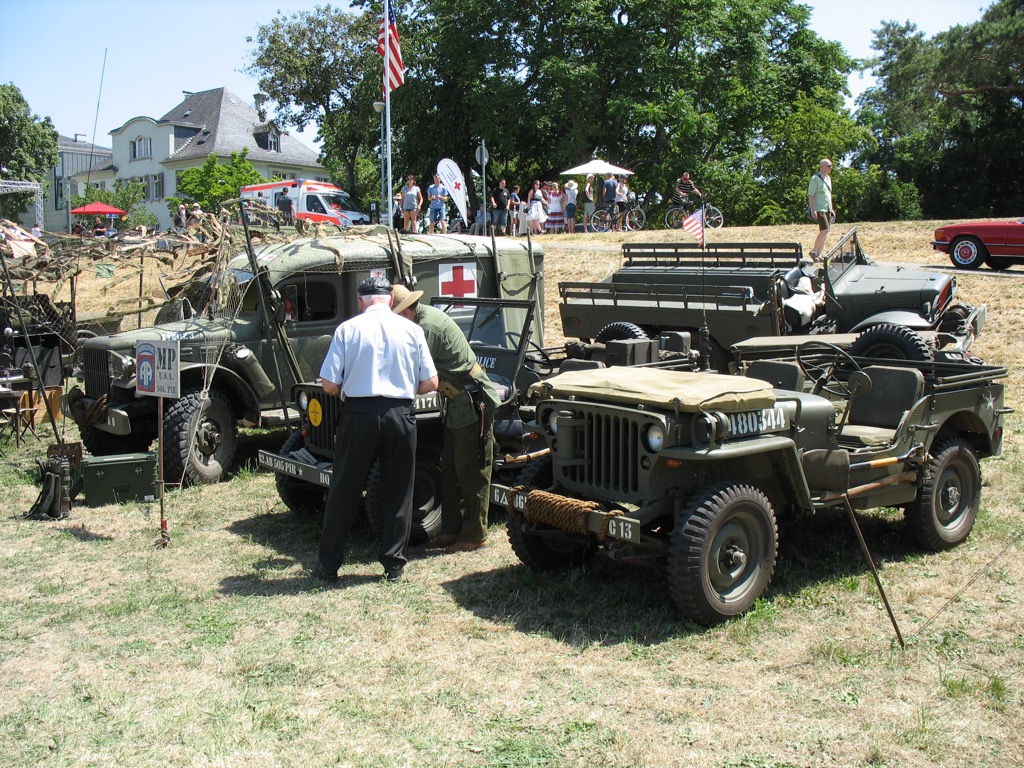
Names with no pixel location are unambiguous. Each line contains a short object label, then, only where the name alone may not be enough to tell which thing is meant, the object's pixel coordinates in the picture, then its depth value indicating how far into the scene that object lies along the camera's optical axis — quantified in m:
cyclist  24.47
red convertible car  16.78
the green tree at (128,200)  42.94
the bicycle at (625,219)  24.97
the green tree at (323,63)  39.19
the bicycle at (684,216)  23.80
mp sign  7.10
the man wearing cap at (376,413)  5.74
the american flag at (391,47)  18.56
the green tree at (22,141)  48.56
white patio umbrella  25.82
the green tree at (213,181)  32.38
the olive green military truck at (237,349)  8.71
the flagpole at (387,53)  18.52
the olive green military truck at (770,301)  10.95
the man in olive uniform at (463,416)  6.36
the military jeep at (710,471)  5.05
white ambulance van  26.17
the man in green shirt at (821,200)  14.97
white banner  15.41
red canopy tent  32.66
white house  56.94
